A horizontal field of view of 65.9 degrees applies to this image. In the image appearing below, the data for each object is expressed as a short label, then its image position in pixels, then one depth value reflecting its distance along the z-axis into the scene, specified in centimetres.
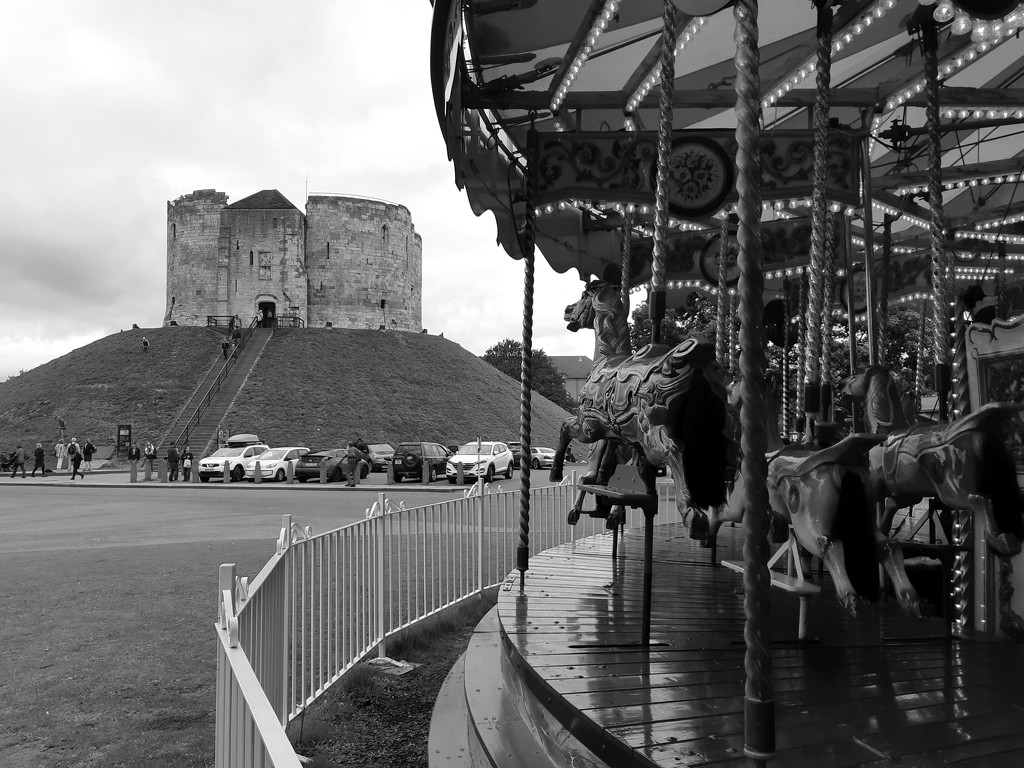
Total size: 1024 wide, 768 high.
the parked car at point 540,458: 3603
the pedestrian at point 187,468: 2866
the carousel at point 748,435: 260
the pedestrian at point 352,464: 2516
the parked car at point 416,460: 2627
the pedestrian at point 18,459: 3123
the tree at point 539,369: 7269
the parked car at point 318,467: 2702
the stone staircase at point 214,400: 4128
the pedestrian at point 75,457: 2919
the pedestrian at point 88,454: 3458
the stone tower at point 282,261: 6481
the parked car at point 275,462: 2809
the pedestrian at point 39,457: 3157
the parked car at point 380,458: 3100
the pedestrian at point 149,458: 2894
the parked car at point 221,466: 2844
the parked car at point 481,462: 2586
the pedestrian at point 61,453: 3484
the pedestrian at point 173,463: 2820
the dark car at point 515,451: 3571
